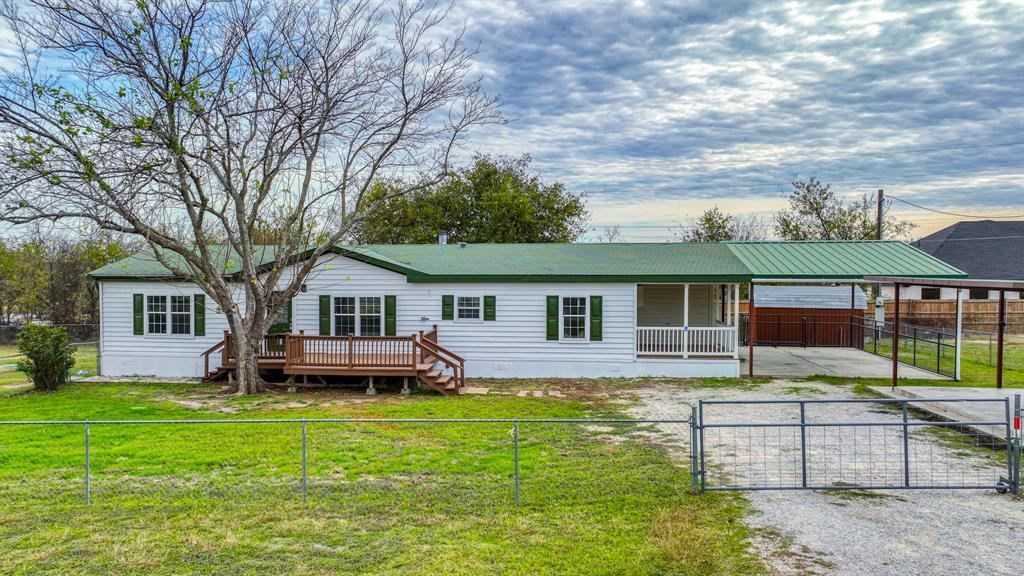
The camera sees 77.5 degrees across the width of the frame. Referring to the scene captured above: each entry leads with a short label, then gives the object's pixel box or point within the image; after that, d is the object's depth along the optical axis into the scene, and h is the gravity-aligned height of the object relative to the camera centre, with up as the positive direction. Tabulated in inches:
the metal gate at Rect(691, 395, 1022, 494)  298.2 -91.9
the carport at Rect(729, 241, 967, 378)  680.4 +24.0
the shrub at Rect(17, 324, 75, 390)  618.2 -59.7
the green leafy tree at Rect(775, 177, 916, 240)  1445.6 +173.2
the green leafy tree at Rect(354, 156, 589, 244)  1381.6 +182.2
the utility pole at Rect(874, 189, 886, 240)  1278.3 +156.8
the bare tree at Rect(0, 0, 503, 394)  516.4 +134.1
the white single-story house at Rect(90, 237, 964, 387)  682.2 -20.8
